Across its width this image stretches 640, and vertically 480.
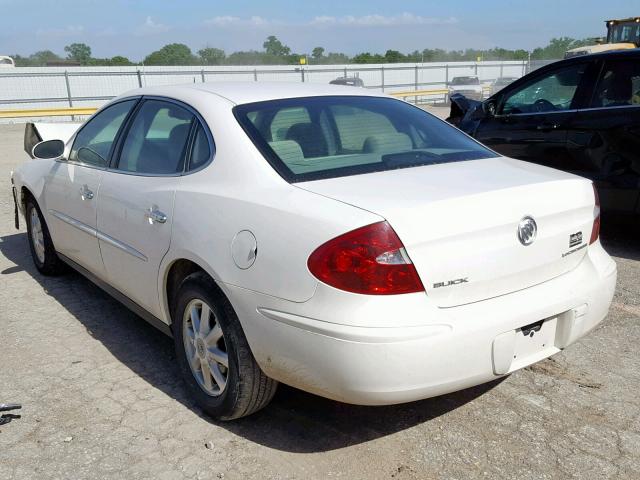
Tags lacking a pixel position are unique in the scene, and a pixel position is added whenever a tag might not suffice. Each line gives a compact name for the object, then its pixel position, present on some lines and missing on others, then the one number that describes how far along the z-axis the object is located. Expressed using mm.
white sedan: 2408
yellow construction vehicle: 19000
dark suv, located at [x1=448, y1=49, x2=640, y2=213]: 5516
